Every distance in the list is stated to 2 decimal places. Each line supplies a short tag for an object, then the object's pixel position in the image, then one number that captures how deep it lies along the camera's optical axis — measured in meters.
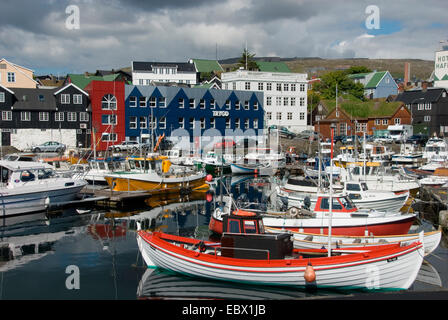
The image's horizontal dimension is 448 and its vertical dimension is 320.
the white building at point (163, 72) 84.25
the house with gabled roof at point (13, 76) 72.44
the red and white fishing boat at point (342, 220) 20.52
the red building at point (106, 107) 59.16
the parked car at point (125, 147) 56.47
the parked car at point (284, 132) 71.12
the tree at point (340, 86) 93.17
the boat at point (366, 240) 18.94
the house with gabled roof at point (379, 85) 102.14
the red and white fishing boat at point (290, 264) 15.17
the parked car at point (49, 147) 54.44
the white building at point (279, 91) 74.19
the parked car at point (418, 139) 72.31
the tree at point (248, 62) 92.26
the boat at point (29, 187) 28.88
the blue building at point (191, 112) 62.59
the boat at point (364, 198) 26.66
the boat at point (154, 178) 35.72
